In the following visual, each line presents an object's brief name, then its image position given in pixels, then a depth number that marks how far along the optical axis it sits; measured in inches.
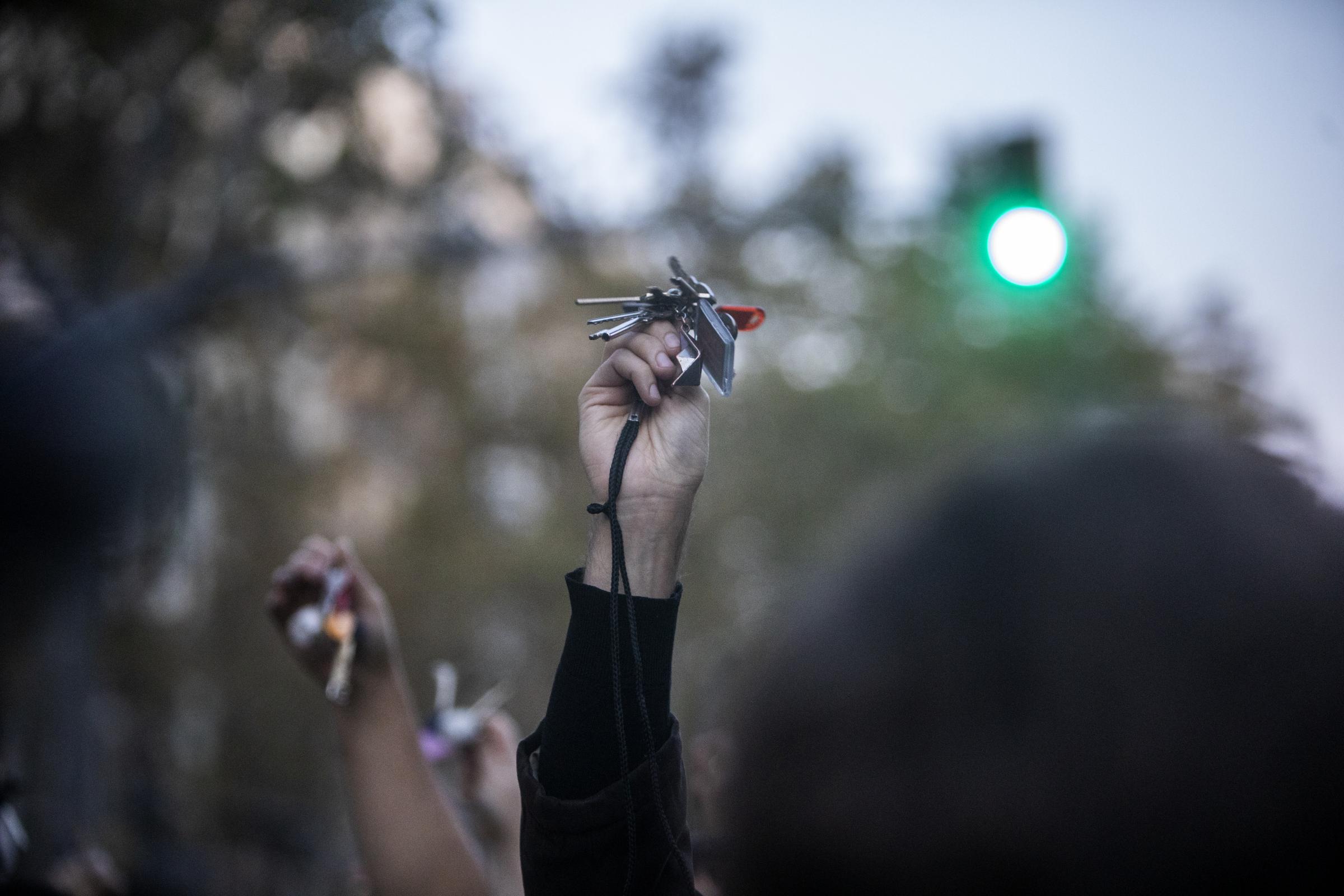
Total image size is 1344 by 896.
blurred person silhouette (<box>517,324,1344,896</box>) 26.7
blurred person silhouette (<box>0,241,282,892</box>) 133.9
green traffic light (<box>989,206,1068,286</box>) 168.6
